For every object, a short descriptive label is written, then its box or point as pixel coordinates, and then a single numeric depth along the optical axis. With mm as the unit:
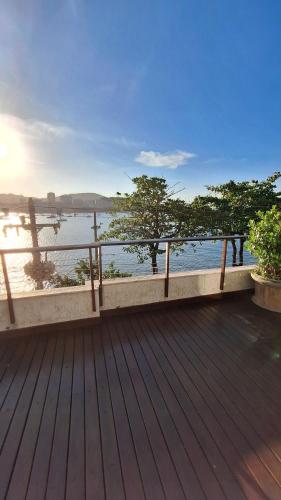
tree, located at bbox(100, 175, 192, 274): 11092
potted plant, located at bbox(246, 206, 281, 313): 2744
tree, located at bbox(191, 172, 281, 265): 11906
